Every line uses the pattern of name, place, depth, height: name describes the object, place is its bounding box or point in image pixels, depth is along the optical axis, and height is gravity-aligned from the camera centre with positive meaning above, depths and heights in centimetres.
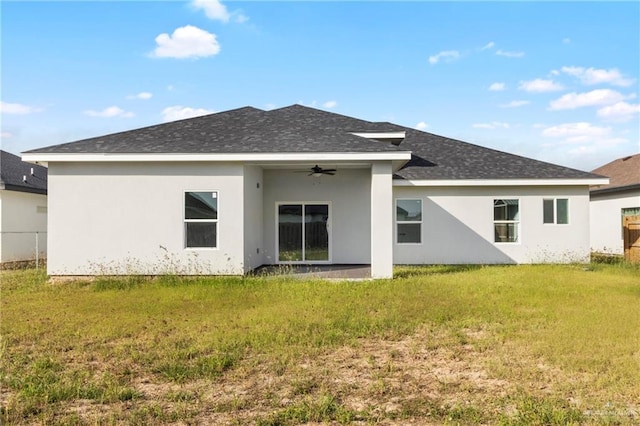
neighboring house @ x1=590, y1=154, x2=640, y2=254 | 1958 +100
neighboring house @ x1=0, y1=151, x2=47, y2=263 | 1633 +71
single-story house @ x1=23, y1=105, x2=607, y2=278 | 1191 +92
